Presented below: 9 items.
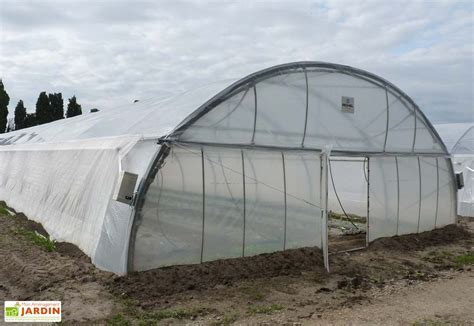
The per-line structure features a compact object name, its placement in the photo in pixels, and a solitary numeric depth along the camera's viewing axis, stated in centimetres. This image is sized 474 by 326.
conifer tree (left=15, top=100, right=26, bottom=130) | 4706
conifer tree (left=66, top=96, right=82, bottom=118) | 4776
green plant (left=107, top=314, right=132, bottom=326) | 538
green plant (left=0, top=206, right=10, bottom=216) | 1319
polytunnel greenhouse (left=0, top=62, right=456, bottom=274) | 711
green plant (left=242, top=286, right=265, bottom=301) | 647
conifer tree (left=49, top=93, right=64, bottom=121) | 4625
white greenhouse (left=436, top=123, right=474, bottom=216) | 1494
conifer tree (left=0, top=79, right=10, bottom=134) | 3875
